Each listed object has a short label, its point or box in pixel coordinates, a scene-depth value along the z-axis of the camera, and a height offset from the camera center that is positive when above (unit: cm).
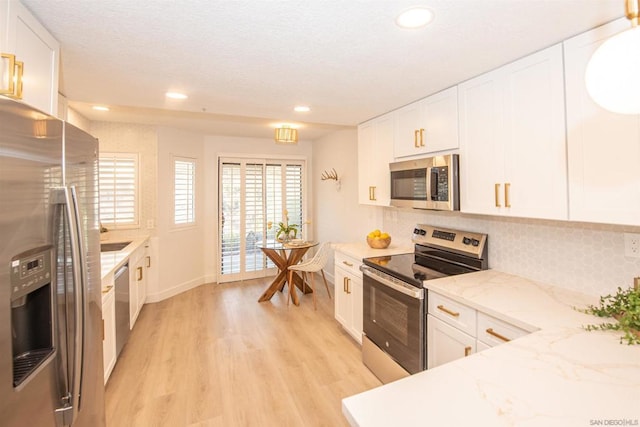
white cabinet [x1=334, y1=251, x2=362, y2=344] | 277 -76
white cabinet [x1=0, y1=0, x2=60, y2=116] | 104 +69
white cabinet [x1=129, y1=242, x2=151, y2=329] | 308 -71
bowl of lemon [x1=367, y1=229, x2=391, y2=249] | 299 -22
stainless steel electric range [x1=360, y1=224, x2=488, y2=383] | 198 -55
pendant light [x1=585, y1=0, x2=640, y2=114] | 74 +39
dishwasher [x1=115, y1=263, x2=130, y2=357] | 248 -77
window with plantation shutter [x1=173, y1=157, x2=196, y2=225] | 433 +43
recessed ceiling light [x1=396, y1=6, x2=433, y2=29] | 123 +88
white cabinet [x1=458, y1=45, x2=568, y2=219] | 152 +46
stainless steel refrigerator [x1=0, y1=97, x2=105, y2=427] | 79 -16
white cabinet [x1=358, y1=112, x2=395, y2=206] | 281 +61
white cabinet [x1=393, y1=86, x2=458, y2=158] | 212 +74
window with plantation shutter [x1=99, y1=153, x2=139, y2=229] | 382 +40
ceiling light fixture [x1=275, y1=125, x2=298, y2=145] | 353 +103
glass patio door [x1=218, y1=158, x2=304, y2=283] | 495 +21
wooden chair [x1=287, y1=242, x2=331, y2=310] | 393 -63
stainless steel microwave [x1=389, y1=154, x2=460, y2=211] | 207 +27
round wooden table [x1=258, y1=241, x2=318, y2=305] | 403 -60
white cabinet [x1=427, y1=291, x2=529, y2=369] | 149 -64
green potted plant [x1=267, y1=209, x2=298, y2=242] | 435 -23
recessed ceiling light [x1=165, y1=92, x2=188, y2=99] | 226 +98
